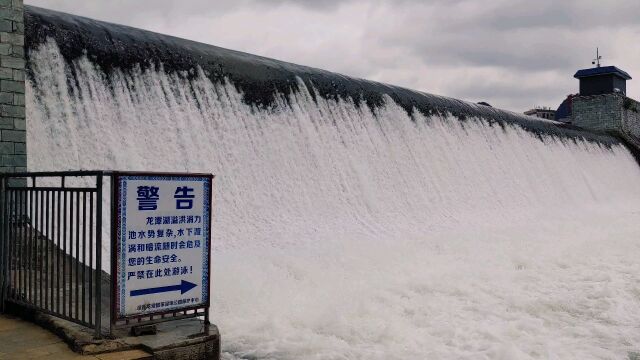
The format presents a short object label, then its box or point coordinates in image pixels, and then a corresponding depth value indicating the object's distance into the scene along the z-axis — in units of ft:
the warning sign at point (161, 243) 12.49
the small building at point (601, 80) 99.26
